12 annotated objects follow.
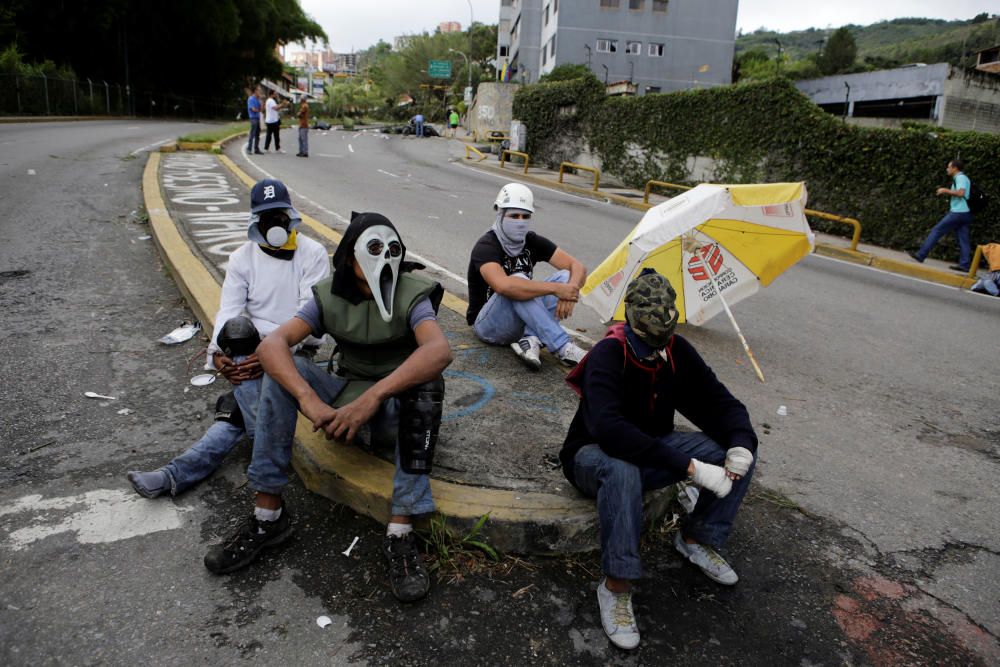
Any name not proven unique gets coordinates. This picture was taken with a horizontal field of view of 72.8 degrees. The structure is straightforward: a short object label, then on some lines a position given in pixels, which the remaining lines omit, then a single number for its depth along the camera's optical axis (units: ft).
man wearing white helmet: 15.61
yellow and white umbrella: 16.46
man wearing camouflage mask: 8.68
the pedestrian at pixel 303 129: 66.39
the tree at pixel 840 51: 283.18
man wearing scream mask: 9.42
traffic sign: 228.78
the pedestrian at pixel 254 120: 66.18
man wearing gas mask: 10.76
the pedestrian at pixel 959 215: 37.37
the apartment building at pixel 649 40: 168.66
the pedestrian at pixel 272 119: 68.97
